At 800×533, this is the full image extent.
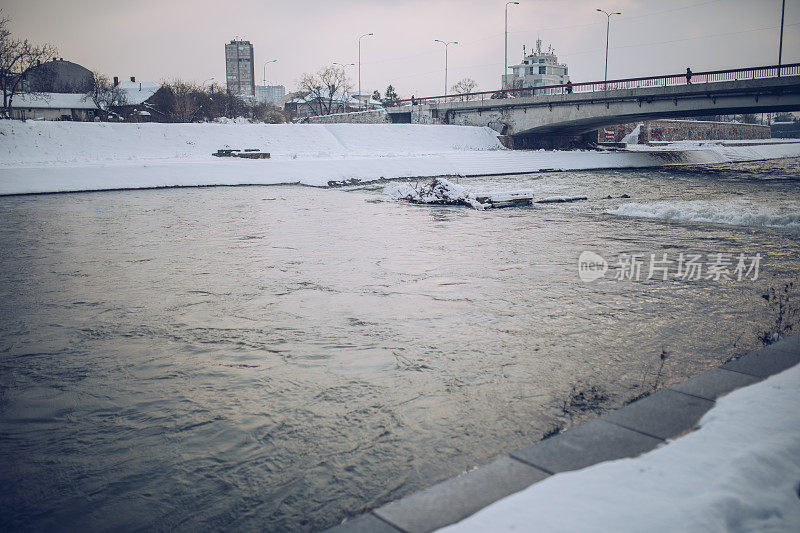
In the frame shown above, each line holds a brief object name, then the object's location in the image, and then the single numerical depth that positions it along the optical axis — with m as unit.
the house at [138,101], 77.00
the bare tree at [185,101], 71.56
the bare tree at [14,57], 47.41
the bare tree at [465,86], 139.25
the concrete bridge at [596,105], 36.09
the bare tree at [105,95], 81.44
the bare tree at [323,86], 102.00
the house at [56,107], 78.47
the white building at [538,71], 161.00
